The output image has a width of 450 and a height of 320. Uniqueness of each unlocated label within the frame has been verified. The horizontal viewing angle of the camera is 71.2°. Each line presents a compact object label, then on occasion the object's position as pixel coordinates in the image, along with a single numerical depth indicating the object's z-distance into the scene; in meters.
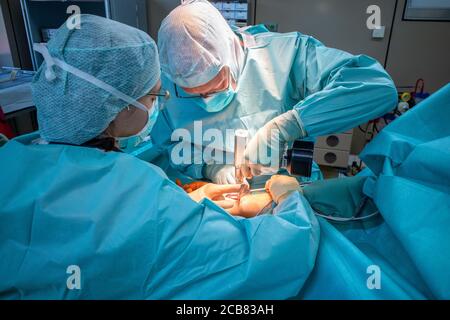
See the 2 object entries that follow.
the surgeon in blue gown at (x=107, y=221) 0.62
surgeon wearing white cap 1.09
